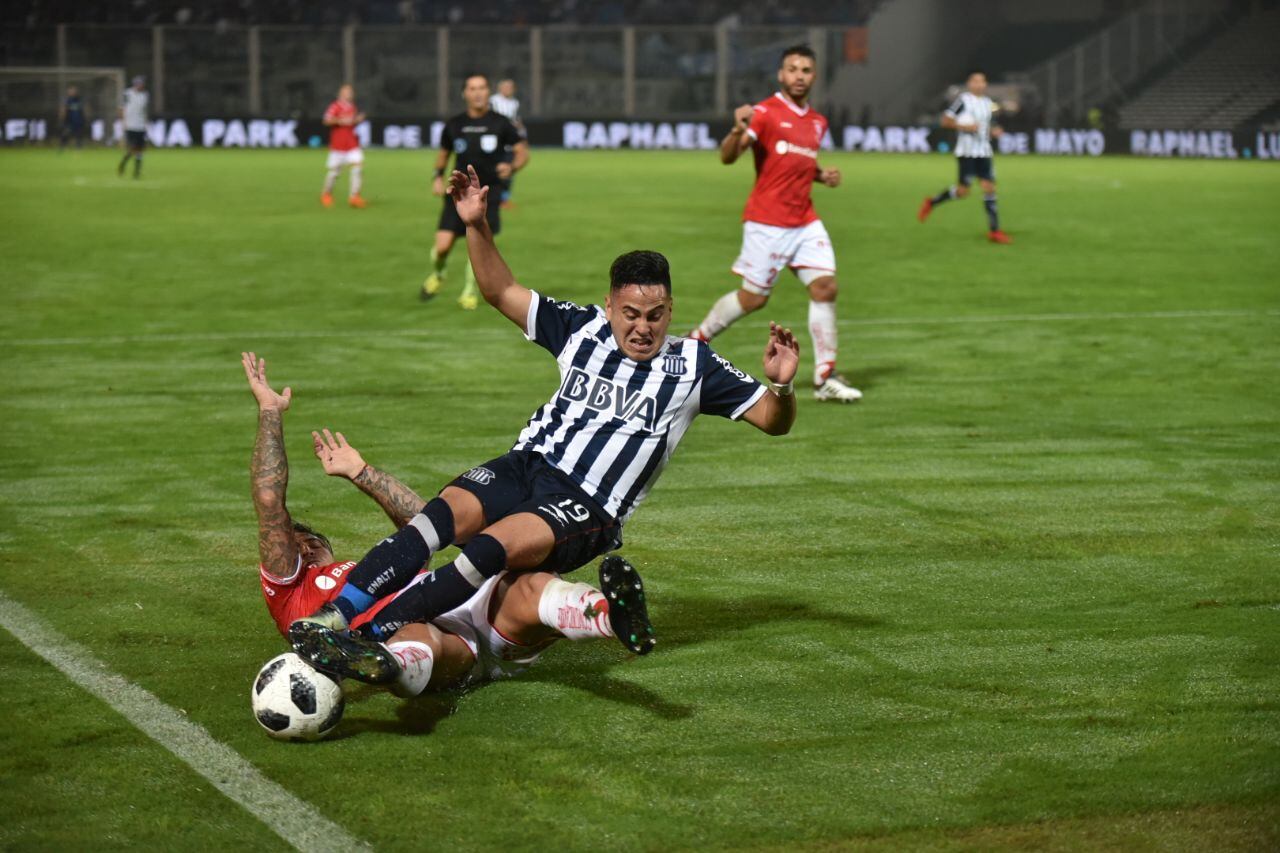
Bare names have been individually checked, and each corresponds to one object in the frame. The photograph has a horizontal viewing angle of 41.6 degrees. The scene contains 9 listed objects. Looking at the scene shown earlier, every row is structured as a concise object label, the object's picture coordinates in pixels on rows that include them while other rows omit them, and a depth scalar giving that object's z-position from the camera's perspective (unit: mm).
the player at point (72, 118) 48688
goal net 49094
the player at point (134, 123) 37688
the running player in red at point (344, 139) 30125
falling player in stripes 5727
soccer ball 5266
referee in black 18906
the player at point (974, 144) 24203
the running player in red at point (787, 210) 12336
